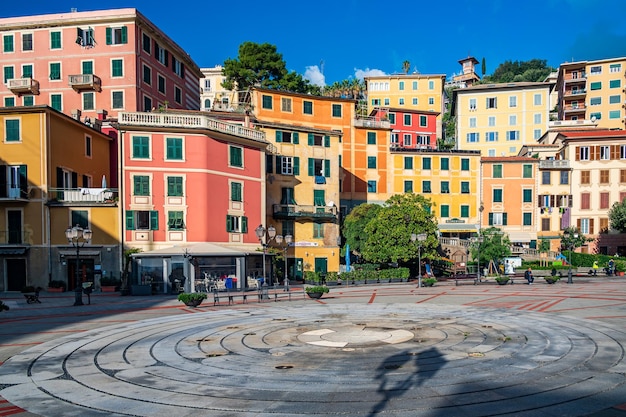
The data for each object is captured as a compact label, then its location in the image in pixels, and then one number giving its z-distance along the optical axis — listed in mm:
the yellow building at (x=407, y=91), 88875
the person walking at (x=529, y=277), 39094
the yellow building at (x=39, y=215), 38719
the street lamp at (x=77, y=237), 28906
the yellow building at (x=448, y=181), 60250
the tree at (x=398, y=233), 45781
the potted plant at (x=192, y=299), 27375
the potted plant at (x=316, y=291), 30883
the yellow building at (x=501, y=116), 78688
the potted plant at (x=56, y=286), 38031
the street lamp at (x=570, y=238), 39494
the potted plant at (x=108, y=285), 38125
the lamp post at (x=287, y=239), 33425
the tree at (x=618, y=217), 56156
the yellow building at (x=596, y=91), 78438
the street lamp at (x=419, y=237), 38194
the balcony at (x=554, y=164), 60250
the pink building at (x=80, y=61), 50062
